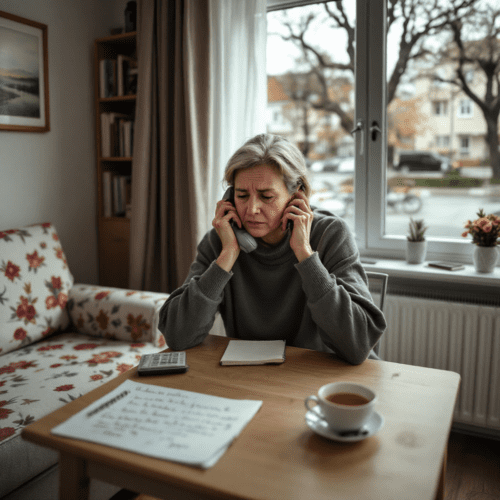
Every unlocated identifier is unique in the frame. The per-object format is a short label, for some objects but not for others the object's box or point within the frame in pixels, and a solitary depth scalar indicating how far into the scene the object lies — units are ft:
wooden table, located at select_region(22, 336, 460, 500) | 2.41
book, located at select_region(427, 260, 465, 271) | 7.04
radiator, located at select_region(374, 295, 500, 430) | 6.78
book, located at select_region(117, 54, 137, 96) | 9.32
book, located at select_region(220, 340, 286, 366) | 3.94
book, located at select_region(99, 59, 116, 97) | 9.37
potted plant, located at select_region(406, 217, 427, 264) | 7.45
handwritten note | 2.68
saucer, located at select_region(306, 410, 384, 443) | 2.74
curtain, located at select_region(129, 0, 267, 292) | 8.17
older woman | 4.46
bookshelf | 9.39
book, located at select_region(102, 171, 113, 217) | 9.73
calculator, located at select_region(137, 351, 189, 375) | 3.71
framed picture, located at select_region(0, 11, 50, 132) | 7.93
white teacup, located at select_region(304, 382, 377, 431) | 2.71
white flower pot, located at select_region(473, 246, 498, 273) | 6.81
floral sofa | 5.23
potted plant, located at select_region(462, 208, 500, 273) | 6.73
